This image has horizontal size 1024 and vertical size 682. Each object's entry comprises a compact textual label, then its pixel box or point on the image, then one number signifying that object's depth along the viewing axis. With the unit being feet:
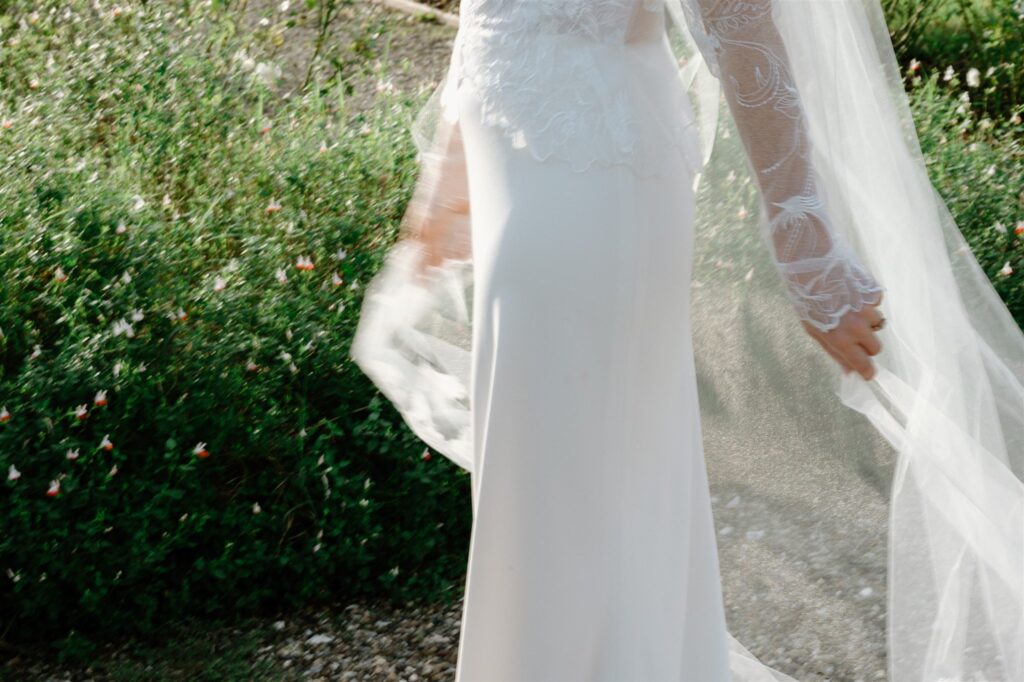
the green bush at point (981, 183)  14.48
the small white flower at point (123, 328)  10.90
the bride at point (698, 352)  7.09
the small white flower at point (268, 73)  15.96
